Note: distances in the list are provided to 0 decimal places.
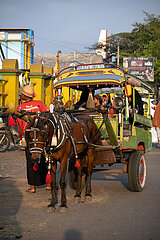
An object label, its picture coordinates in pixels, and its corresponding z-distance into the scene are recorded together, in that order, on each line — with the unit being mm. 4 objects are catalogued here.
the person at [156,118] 14746
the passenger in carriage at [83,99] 9380
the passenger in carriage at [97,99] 8875
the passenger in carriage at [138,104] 9953
